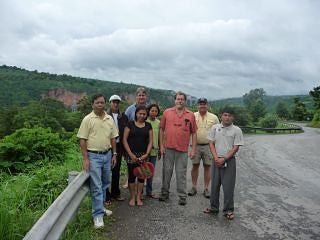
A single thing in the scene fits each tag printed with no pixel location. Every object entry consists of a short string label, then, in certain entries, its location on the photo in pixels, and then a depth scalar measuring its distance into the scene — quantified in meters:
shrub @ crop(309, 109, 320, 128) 36.11
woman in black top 4.21
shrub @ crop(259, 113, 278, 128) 36.00
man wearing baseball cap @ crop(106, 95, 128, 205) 4.35
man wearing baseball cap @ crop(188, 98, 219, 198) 4.86
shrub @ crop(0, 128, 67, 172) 6.27
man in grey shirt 3.91
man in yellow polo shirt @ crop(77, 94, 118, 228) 3.47
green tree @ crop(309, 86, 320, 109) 39.88
